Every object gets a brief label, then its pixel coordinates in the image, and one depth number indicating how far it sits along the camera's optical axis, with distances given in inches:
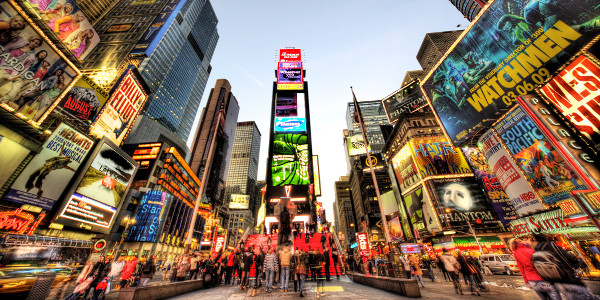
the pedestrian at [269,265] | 328.3
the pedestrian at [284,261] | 313.7
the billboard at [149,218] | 1722.4
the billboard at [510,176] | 539.8
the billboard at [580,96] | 350.3
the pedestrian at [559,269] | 155.6
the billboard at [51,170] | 757.0
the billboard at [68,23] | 667.4
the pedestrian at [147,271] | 377.4
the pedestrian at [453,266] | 306.4
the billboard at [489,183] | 1209.4
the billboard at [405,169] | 1560.0
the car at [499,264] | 632.8
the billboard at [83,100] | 821.4
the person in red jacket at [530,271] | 168.1
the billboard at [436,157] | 1422.2
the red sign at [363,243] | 1110.5
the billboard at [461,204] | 1266.0
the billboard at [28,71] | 571.5
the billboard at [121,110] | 952.9
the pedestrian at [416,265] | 424.2
